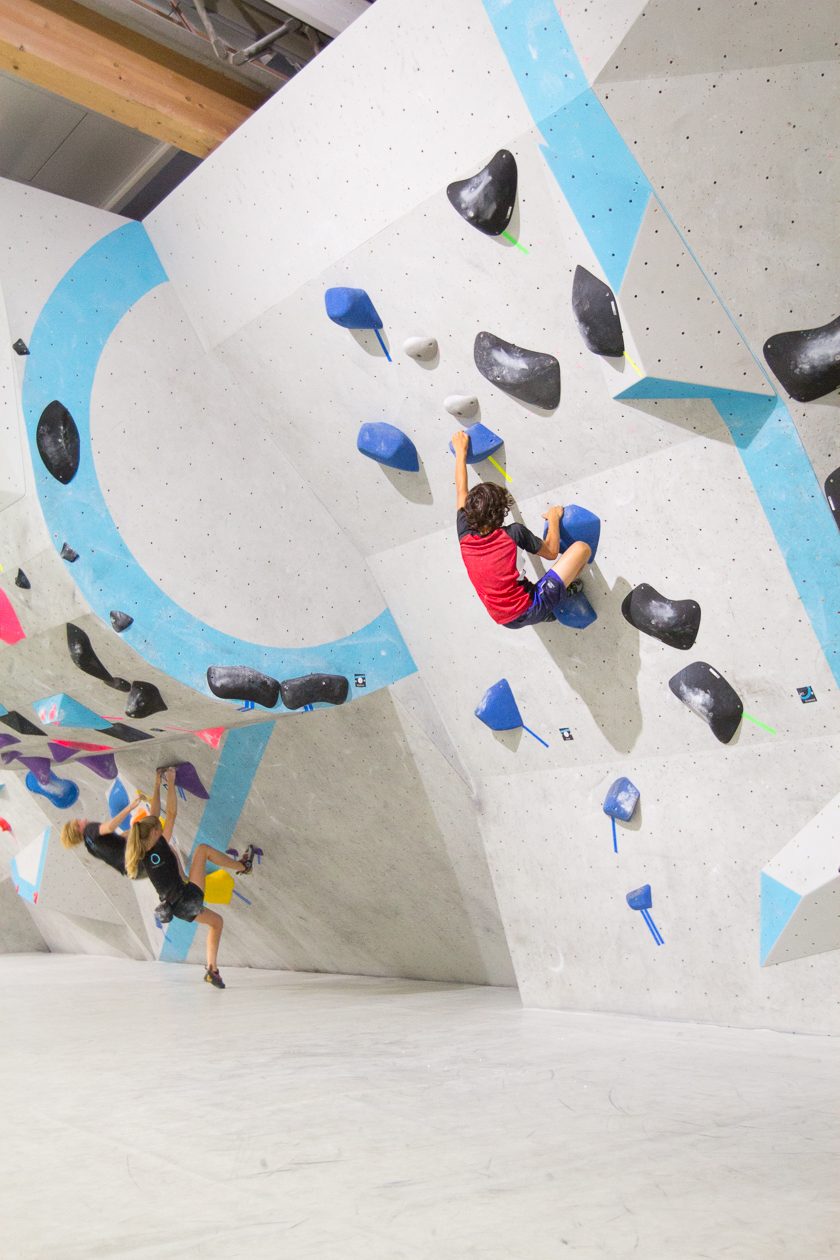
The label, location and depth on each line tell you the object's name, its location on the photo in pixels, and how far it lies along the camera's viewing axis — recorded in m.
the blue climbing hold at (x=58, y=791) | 6.81
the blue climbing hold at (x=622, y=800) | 3.73
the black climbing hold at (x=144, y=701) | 4.59
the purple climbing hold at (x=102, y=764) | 6.20
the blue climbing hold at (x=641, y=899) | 3.77
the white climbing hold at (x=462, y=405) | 3.49
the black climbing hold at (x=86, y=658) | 4.43
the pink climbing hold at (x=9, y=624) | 4.61
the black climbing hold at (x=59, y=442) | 3.96
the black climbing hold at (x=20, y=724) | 5.65
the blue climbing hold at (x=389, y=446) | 3.78
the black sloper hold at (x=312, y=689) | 4.46
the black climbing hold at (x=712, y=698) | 3.34
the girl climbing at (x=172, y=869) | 5.44
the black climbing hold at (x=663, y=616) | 3.34
